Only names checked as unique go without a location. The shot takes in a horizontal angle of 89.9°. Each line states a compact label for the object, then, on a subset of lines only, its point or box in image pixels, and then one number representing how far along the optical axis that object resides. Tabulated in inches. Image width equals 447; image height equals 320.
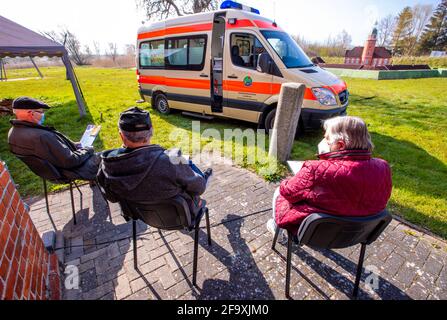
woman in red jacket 58.9
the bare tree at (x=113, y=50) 2847.0
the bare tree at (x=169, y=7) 755.4
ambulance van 195.8
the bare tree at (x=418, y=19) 1781.1
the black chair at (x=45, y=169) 99.0
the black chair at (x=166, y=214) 66.1
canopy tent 245.7
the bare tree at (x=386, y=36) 2026.5
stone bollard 152.9
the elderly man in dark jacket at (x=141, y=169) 63.7
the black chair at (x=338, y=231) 58.9
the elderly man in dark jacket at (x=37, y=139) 96.3
